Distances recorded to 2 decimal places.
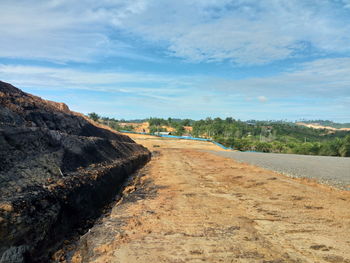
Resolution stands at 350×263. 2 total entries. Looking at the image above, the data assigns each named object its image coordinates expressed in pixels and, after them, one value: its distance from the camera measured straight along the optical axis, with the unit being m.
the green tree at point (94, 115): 62.82
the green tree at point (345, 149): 37.34
